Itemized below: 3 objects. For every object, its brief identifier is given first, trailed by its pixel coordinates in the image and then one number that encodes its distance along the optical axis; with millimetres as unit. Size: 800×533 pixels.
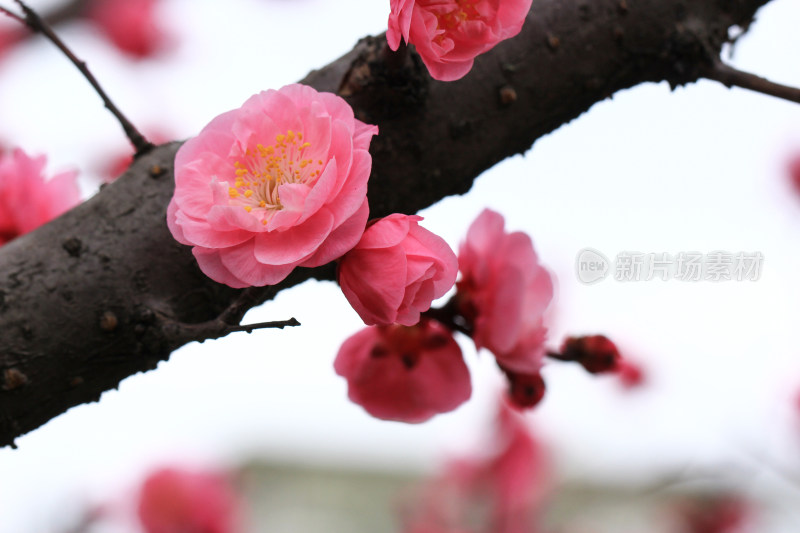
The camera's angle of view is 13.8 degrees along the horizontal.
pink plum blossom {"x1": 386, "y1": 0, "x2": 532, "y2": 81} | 414
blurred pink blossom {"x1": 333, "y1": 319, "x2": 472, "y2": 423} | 443
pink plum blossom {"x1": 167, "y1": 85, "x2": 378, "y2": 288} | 409
